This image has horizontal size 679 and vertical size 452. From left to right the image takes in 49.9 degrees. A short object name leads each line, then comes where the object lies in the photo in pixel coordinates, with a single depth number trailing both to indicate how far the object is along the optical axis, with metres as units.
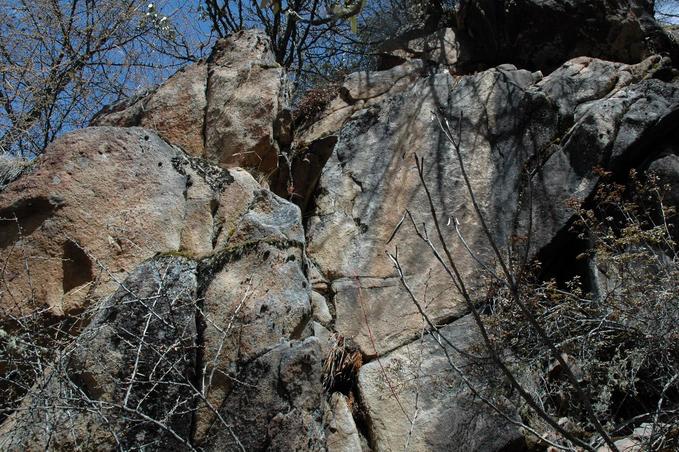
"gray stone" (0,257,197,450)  3.34
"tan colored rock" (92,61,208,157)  5.25
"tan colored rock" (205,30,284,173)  5.23
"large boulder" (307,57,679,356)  4.85
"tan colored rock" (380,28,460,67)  6.65
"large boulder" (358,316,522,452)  4.03
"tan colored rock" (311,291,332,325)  4.68
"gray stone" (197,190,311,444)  3.71
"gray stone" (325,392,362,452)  4.03
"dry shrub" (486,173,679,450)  4.05
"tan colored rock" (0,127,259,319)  4.11
